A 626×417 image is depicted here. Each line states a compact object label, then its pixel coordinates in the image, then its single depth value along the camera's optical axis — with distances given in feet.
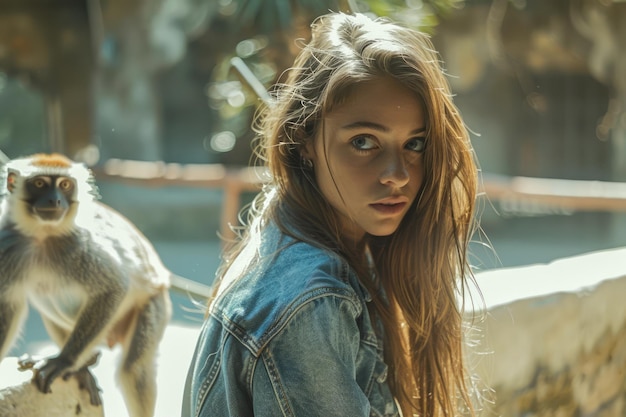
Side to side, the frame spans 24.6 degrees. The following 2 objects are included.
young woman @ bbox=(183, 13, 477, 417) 4.82
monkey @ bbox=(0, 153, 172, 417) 6.43
